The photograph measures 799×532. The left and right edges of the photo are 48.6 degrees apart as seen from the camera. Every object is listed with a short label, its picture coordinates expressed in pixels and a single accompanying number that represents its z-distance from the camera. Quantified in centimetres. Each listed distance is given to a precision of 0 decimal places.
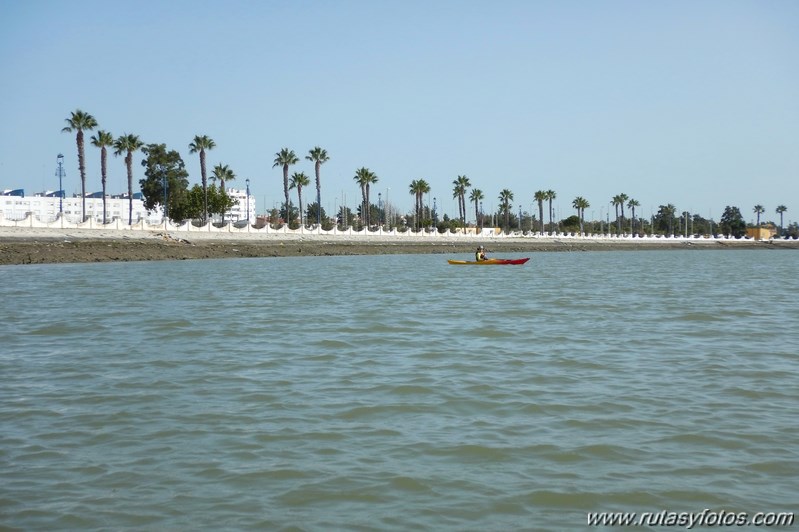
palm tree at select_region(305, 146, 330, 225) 11994
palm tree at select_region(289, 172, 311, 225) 12174
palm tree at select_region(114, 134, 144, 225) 9500
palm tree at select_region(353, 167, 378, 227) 13238
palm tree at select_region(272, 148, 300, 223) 11606
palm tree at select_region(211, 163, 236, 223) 11994
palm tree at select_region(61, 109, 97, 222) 8725
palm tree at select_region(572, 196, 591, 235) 19150
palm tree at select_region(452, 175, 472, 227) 15525
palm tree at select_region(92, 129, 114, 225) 9088
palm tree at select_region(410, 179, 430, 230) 14935
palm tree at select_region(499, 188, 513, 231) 17800
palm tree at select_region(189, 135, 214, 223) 10431
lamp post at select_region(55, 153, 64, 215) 9839
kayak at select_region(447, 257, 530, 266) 5999
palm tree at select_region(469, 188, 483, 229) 17002
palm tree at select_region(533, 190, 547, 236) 18150
